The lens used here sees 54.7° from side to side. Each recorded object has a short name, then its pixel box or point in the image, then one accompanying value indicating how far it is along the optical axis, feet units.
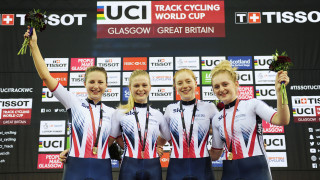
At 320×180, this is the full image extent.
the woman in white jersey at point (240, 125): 7.15
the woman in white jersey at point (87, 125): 7.51
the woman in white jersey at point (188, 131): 8.23
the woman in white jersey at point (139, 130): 8.04
